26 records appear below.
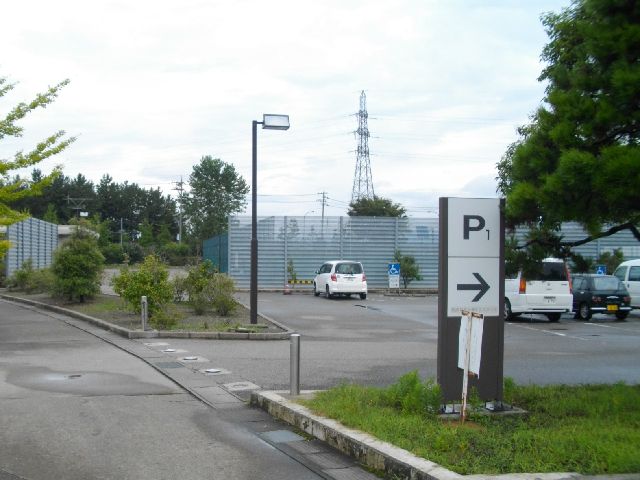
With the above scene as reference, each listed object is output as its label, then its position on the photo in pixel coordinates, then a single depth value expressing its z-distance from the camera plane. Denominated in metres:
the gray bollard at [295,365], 9.16
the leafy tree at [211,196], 87.00
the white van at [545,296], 21.38
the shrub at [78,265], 23.19
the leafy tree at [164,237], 85.78
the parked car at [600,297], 22.58
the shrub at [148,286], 17.94
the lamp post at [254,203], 17.20
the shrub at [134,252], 69.12
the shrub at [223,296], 20.73
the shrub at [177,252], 67.24
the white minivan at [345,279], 29.61
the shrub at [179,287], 22.05
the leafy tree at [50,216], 73.99
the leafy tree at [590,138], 6.46
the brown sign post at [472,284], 7.77
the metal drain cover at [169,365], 12.25
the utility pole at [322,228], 36.09
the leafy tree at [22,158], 12.83
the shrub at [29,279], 28.56
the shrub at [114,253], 64.44
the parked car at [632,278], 24.77
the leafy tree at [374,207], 68.31
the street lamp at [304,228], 35.75
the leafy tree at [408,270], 34.69
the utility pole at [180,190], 89.75
